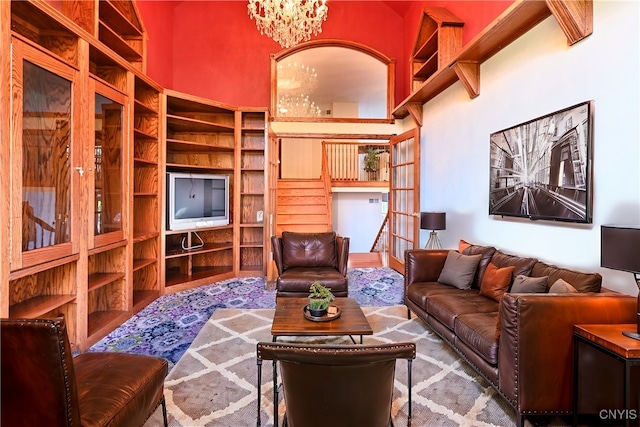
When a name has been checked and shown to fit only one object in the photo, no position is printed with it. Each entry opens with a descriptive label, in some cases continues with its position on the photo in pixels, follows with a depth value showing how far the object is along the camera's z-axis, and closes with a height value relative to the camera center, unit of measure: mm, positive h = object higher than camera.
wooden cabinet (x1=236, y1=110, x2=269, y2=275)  5742 +230
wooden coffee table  2482 -872
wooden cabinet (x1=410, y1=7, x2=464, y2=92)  4418 +2347
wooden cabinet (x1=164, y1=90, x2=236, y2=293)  5098 +717
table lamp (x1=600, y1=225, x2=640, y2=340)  1680 -191
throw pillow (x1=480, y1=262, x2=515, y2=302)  2850 -606
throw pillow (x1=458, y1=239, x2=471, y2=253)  3772 -392
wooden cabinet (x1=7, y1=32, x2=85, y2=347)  2195 +150
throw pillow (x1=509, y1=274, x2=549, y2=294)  2361 -521
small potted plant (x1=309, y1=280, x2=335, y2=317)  2725 -740
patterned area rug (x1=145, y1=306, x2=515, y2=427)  2057 -1229
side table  1785 -890
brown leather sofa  1870 -732
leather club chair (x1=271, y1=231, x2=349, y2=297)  4229 -592
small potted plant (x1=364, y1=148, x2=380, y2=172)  10180 +1439
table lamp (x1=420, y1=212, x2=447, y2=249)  4367 -144
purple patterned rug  3085 -1199
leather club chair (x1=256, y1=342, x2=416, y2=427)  1248 -655
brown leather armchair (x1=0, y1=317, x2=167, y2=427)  1278 -650
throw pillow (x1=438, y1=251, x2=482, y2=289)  3324 -595
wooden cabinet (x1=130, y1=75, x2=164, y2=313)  4489 +184
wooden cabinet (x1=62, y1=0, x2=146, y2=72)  3150 +1950
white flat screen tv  4742 +96
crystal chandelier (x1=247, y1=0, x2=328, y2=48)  4072 +2311
